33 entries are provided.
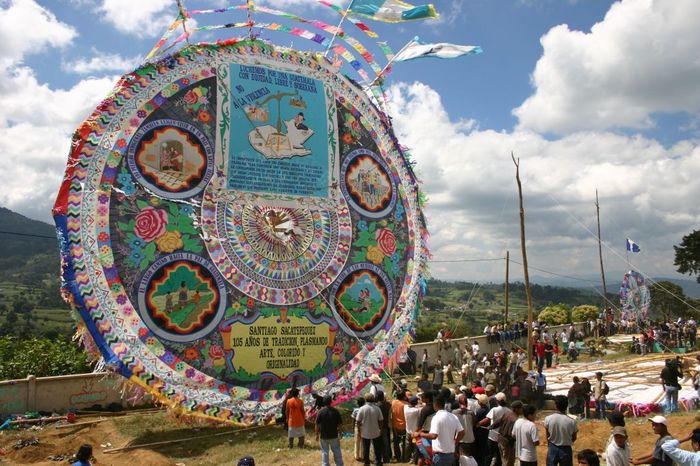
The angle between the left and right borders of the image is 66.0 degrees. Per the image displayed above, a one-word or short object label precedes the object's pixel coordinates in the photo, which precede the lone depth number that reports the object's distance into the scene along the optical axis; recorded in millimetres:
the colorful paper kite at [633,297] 29891
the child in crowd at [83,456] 5430
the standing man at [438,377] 15802
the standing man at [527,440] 6488
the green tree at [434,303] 103988
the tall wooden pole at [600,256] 30761
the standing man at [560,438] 6562
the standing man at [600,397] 12289
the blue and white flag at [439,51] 13469
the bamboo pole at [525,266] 17875
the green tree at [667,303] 53622
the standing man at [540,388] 13703
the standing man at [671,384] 12164
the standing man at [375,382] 9966
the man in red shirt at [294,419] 9570
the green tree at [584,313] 38962
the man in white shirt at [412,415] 8156
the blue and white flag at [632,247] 31969
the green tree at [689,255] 45000
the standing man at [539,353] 19108
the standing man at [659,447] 5668
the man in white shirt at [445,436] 6418
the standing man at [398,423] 8812
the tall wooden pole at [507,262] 29841
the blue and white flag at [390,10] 12789
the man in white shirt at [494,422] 7488
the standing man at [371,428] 8148
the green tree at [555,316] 38309
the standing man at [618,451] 5680
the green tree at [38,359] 14859
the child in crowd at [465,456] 7133
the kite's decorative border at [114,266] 9164
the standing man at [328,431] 7910
